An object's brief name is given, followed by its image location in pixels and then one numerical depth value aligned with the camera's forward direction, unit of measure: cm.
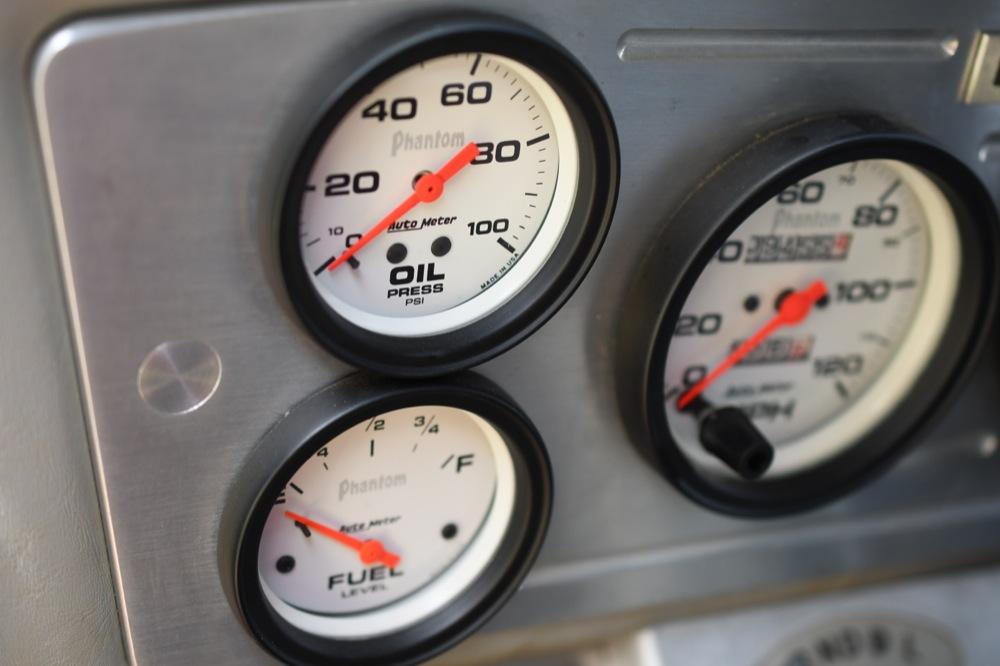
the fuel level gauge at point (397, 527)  35
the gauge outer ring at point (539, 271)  32
